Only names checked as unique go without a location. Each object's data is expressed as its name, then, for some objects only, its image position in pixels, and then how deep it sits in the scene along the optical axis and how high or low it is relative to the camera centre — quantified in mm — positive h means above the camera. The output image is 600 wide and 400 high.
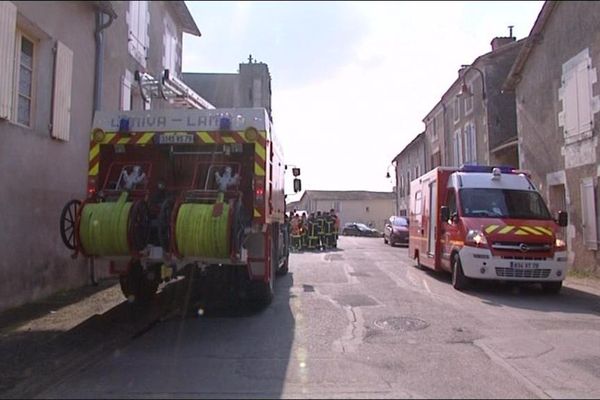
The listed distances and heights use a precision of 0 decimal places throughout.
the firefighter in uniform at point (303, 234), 25547 -53
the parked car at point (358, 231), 55156 +231
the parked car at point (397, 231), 29484 +138
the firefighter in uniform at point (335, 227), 26719 +287
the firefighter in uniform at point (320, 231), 25500 +65
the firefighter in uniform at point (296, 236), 25125 -143
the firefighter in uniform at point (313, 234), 25328 -50
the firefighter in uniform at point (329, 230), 26262 +116
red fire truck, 7000 +435
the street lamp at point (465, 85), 25223 +7022
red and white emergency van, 11047 +120
